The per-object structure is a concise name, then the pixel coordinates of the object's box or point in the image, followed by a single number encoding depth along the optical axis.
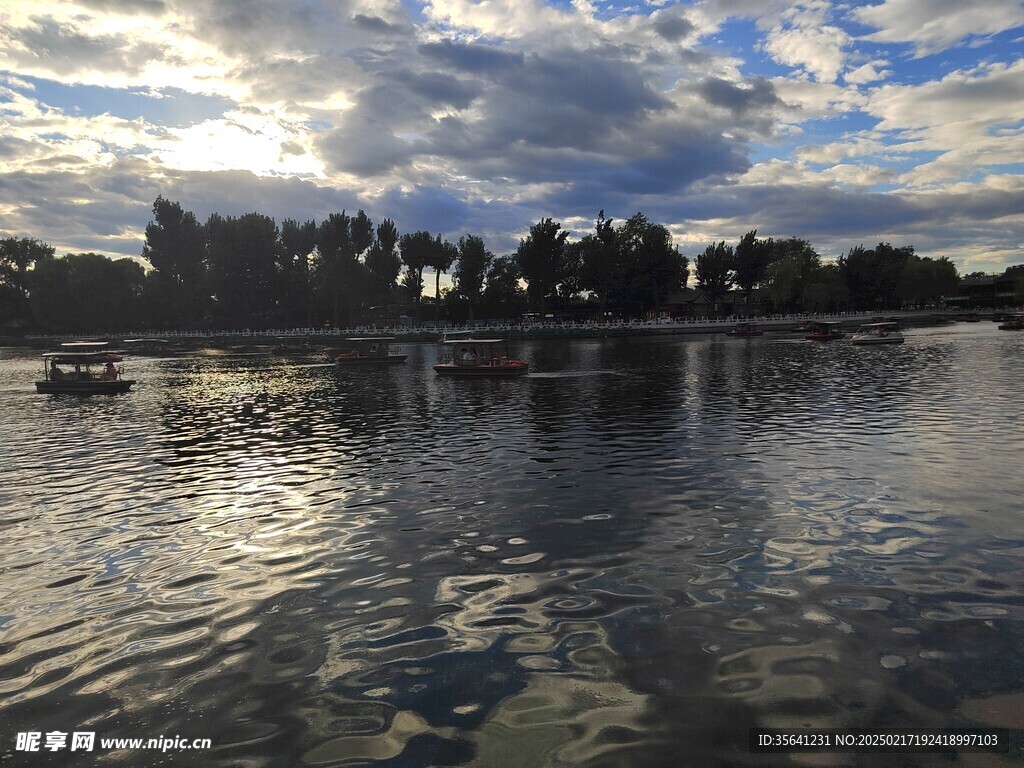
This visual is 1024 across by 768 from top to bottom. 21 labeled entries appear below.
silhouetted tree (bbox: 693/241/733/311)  123.81
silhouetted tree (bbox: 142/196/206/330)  118.38
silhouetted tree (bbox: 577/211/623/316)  115.75
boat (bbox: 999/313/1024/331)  85.62
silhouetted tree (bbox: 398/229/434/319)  121.06
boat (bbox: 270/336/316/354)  86.41
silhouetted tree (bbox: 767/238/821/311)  122.81
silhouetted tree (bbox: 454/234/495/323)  118.50
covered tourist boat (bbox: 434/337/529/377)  42.91
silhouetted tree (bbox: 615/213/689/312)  113.19
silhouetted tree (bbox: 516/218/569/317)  117.44
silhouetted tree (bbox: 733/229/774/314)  120.12
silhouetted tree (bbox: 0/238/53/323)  127.12
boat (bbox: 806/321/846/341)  77.44
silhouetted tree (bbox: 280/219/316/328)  122.31
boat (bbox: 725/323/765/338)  95.04
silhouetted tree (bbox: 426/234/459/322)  120.94
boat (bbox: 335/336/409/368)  60.03
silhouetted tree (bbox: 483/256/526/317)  133.75
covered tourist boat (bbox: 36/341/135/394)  38.09
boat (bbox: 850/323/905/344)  63.43
